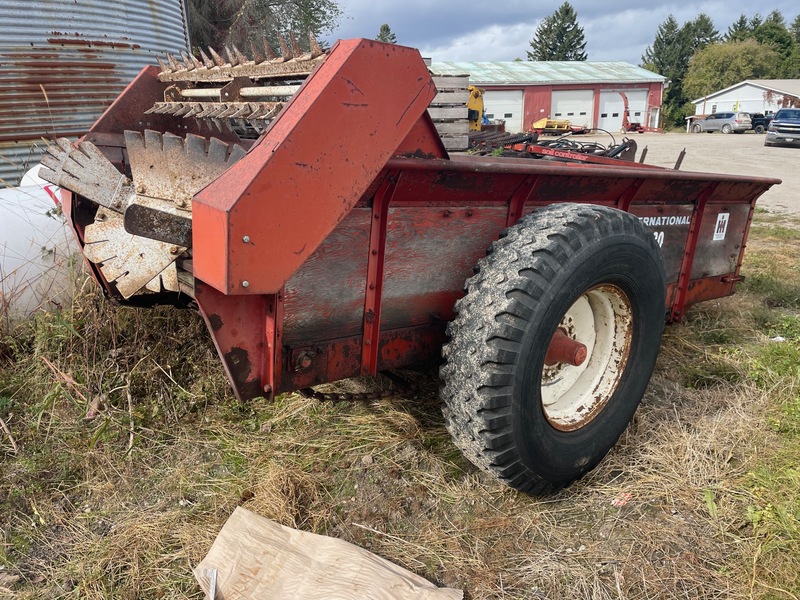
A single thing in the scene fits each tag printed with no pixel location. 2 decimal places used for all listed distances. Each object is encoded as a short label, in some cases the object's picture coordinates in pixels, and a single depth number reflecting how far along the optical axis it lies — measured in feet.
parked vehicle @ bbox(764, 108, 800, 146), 86.12
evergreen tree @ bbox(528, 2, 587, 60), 255.09
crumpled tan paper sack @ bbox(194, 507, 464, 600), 6.55
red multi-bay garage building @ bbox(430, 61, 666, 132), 133.69
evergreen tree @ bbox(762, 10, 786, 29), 244.91
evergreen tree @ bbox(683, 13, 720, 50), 273.95
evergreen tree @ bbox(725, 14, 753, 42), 259.53
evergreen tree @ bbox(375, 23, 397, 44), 255.50
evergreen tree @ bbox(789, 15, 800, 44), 250.16
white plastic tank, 11.35
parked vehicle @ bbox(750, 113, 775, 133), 127.03
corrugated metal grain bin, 17.30
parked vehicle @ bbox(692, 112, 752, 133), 126.00
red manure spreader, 5.94
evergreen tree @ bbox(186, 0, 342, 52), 37.29
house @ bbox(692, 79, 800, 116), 160.04
